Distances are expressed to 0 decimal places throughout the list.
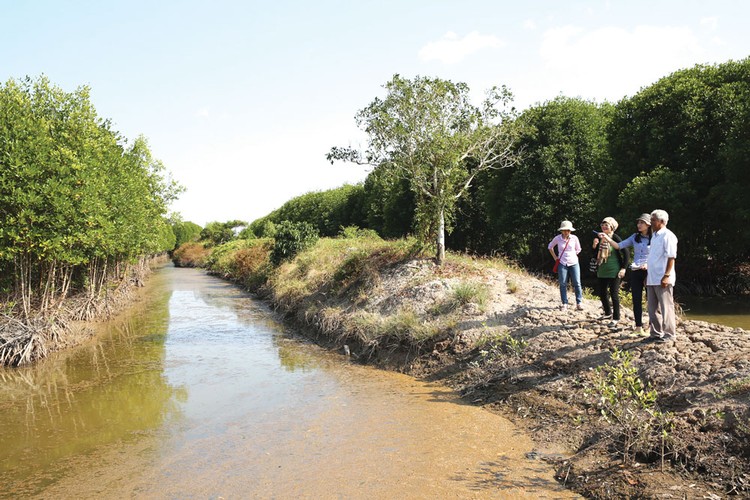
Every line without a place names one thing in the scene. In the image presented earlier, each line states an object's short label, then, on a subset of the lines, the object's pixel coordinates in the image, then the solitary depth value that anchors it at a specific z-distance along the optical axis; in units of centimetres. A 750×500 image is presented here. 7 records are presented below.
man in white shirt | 754
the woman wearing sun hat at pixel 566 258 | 1021
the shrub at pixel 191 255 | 6230
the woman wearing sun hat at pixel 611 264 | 912
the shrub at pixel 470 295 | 1211
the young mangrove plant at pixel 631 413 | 598
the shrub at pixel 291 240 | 2698
